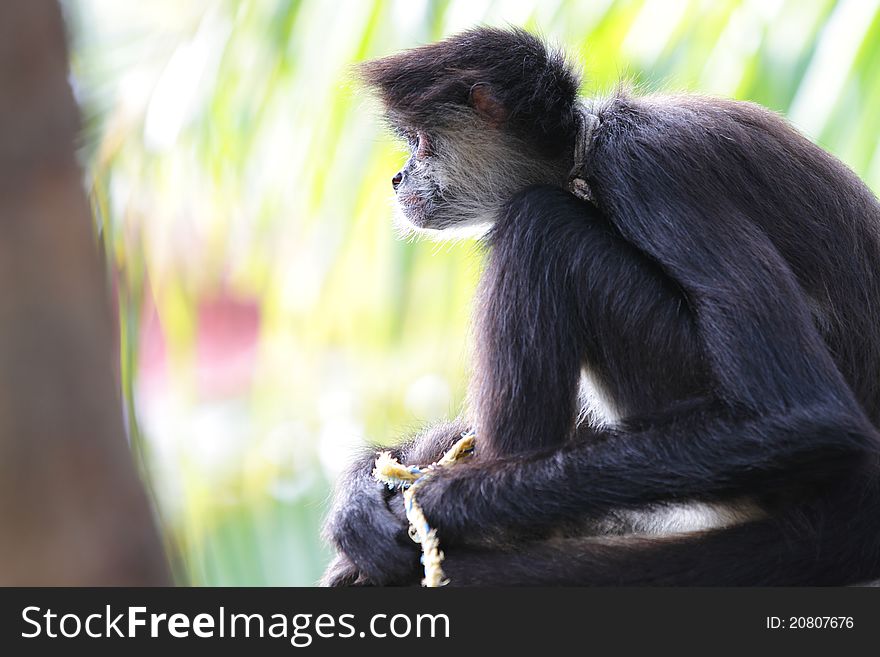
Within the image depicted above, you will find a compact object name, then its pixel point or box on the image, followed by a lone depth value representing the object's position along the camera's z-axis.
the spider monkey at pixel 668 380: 4.07
